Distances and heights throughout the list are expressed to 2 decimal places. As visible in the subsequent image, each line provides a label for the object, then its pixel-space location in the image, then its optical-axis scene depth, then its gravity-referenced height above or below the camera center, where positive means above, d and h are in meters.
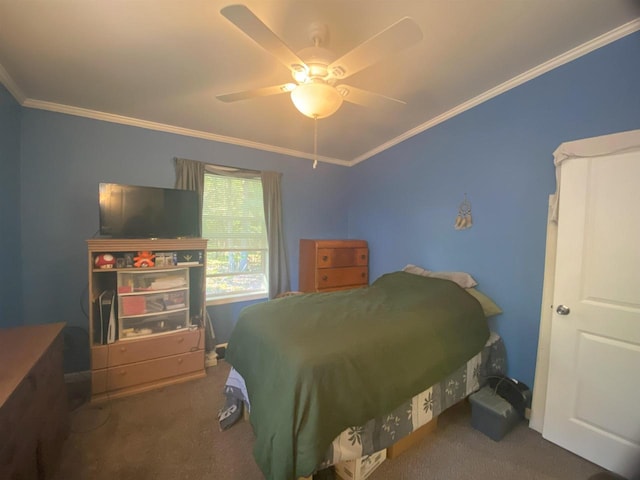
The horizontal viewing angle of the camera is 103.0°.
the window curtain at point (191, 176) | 2.83 +0.55
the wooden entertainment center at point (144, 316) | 2.18 -0.87
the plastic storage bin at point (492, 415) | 1.75 -1.28
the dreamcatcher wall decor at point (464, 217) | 2.40 +0.15
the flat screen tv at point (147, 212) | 2.31 +0.11
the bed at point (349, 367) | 1.17 -0.79
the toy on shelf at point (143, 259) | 2.32 -0.33
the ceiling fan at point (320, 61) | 1.05 +0.84
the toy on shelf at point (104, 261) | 2.19 -0.33
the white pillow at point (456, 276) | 2.33 -0.43
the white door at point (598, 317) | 1.48 -0.51
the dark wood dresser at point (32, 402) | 1.01 -0.87
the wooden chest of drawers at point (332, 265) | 3.26 -0.48
